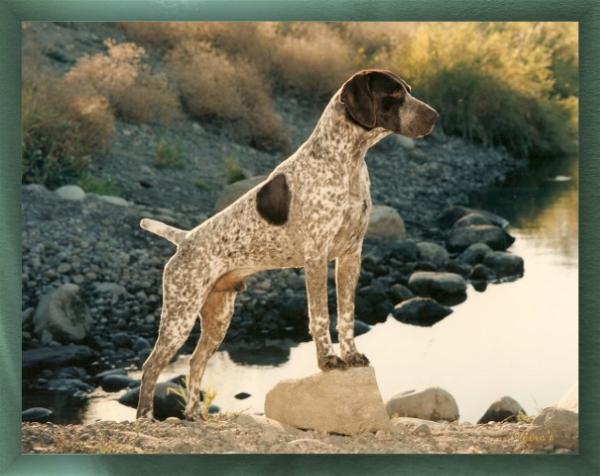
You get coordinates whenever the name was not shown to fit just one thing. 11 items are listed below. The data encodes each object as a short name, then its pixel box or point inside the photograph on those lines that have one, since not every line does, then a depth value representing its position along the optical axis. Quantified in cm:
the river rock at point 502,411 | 690
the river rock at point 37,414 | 715
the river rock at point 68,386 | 769
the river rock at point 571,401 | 570
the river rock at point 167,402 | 693
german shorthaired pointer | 524
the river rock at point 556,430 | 560
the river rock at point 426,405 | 661
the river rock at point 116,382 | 766
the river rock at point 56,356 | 813
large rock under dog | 543
